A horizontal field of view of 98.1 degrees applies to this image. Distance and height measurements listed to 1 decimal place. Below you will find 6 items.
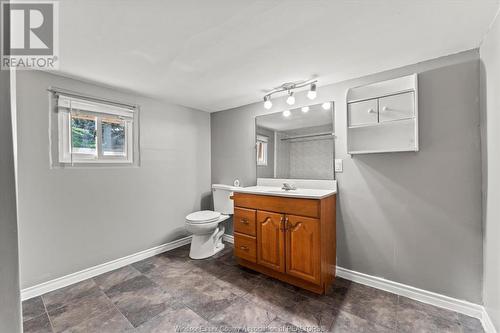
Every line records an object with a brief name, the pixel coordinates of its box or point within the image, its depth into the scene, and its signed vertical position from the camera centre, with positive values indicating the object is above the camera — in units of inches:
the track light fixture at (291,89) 83.9 +32.3
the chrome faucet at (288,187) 91.9 -9.9
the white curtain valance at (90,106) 81.1 +24.7
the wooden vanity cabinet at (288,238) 74.5 -28.0
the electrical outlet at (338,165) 87.7 -0.6
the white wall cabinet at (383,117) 72.9 +16.7
